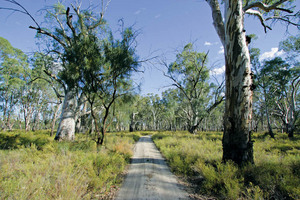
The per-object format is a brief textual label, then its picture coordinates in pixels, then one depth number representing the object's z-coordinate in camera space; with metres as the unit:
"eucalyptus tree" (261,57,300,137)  14.29
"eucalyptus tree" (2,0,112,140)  5.85
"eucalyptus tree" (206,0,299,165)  4.01
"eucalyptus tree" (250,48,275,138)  16.84
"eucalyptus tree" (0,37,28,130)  15.74
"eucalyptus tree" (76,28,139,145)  5.86
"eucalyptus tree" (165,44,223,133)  14.59
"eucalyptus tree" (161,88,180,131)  23.93
